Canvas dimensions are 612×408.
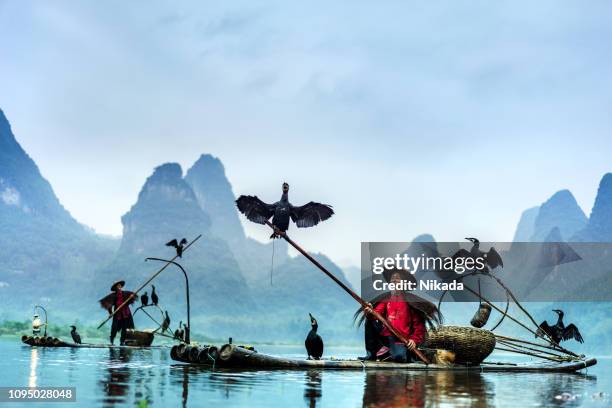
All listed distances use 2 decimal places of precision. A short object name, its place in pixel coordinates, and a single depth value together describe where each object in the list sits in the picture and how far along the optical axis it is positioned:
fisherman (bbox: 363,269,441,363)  16.11
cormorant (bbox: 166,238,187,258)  21.10
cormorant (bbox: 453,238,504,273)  18.78
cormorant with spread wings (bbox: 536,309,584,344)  22.89
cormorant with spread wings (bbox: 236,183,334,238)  15.94
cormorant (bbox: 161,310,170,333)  26.92
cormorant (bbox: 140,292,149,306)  26.32
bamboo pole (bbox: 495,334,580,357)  18.11
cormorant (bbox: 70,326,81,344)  28.66
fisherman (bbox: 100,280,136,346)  26.72
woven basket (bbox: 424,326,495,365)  16.67
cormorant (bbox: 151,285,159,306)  25.69
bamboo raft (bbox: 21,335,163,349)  27.12
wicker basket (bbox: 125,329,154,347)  28.29
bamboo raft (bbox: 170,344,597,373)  14.47
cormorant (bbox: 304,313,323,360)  17.55
